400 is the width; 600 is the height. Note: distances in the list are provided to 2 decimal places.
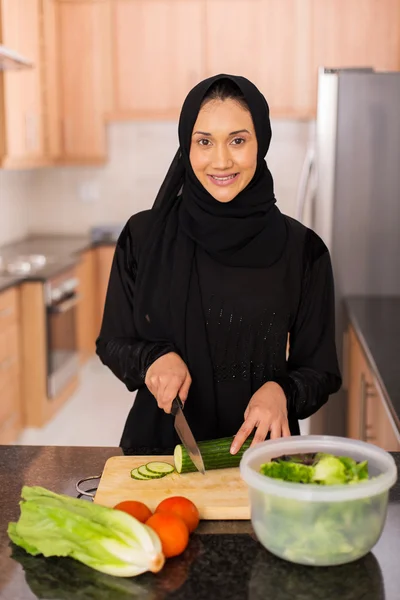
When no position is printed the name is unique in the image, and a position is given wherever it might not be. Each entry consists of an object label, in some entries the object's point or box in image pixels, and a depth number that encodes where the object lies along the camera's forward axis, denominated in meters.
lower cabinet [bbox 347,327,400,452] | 2.21
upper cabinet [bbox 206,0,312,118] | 5.38
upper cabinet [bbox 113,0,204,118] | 5.42
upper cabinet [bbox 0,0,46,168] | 4.43
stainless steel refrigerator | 3.16
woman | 1.65
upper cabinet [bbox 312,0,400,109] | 5.32
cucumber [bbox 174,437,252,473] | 1.37
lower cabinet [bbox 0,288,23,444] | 3.92
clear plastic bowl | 1.02
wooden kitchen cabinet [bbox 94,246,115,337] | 5.61
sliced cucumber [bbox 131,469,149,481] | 1.36
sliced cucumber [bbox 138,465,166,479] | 1.37
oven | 4.41
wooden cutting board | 1.24
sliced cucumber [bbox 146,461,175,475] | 1.37
